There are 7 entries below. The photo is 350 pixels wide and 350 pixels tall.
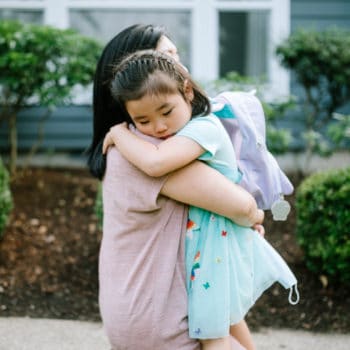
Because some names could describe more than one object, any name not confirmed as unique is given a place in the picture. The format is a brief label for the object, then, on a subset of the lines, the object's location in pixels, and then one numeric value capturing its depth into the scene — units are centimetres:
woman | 219
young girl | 215
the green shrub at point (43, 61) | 619
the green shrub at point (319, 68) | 714
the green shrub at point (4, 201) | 512
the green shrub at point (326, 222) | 470
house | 811
